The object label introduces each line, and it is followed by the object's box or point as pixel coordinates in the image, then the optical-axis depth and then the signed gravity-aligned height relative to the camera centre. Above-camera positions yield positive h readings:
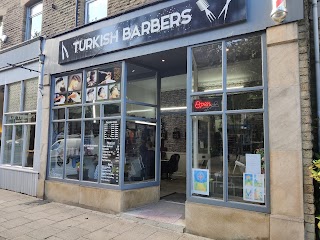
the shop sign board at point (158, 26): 5.10 +2.56
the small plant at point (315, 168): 3.99 -0.44
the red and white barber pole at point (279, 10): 4.22 +2.13
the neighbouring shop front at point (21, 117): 8.59 +0.73
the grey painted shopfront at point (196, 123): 4.50 +0.38
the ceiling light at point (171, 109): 8.01 +0.96
